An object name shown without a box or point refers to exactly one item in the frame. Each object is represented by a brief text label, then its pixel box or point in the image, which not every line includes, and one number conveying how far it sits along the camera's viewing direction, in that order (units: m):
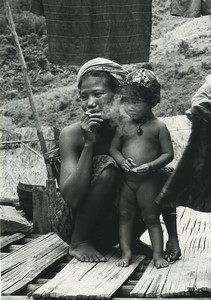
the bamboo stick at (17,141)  7.62
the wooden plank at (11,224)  4.73
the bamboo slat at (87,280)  2.91
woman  3.50
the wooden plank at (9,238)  4.45
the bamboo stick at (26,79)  5.85
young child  3.44
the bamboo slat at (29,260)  3.31
